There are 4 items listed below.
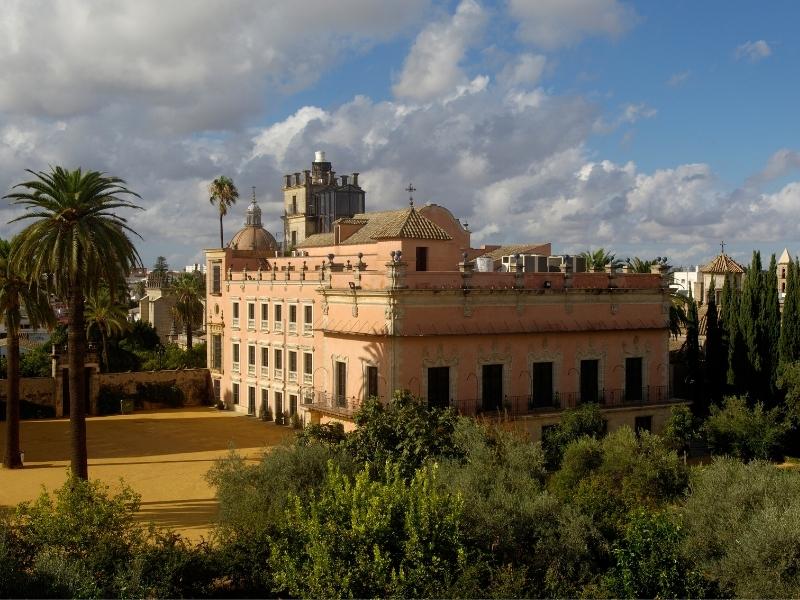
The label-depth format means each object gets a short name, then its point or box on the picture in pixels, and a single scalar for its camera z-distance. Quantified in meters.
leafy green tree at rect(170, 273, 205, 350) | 61.00
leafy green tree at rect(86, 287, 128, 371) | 52.06
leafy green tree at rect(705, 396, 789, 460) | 33.69
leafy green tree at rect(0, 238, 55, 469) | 33.06
